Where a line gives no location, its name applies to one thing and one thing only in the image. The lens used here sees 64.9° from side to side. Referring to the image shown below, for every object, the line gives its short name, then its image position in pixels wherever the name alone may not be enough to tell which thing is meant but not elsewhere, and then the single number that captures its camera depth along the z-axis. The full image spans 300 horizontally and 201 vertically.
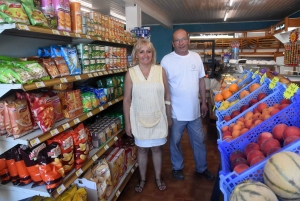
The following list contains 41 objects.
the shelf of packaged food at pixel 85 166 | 1.72
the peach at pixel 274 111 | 1.47
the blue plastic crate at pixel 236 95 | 2.41
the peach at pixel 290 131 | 1.16
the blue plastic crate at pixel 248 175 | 1.00
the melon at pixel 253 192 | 0.84
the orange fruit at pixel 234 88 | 2.61
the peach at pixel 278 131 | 1.25
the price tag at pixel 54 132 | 1.72
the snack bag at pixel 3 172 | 1.75
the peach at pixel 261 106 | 1.72
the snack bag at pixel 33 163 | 1.66
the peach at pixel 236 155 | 1.27
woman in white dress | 2.42
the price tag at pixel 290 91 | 1.49
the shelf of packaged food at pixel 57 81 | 1.52
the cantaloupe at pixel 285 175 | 0.86
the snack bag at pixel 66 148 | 1.83
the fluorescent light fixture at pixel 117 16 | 8.55
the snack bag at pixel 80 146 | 2.02
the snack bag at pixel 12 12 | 1.41
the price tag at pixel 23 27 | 1.44
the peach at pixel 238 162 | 1.16
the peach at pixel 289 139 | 1.08
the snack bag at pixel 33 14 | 1.55
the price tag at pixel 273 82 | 1.85
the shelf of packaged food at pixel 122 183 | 2.55
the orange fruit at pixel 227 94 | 2.54
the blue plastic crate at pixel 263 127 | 1.38
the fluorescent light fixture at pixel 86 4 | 6.90
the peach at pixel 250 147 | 1.26
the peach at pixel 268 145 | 1.17
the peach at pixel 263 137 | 1.29
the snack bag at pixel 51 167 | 1.65
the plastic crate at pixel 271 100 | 1.76
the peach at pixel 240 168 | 1.07
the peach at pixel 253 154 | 1.16
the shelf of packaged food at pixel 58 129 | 1.55
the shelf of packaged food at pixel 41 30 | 1.43
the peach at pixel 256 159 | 1.10
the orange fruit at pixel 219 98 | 2.59
